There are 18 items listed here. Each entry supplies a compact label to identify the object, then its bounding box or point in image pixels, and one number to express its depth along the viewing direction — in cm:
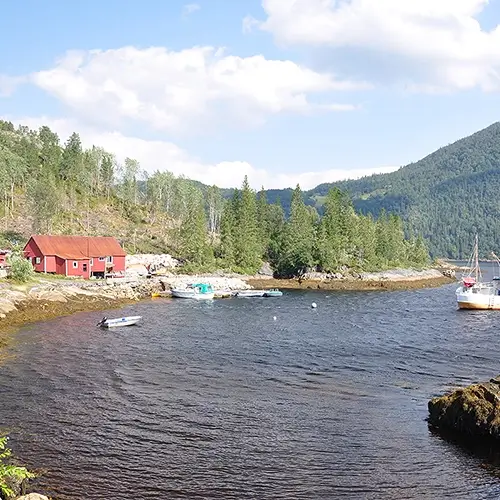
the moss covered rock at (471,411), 2584
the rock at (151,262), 11038
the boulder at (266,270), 12505
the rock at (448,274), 15715
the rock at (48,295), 6450
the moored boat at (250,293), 9494
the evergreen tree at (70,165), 15562
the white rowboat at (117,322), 5706
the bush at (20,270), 6800
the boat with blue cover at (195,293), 8850
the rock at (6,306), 5658
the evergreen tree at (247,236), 12350
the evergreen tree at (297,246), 12369
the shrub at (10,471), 1189
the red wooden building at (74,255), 8788
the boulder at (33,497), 1806
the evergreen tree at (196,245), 11481
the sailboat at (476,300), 8312
